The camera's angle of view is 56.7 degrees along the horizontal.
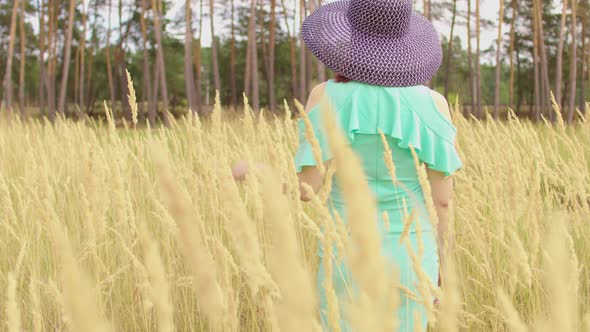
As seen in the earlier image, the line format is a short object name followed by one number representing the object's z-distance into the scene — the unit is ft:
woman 4.39
